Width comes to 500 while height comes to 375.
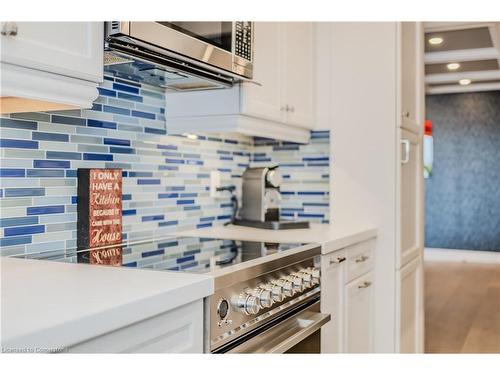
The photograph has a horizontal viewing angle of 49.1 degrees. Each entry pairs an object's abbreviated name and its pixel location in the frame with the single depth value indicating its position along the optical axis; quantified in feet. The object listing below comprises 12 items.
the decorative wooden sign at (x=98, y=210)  5.48
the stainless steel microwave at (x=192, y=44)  4.59
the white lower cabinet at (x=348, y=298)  6.55
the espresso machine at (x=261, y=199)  7.91
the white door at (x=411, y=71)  8.74
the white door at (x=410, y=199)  8.48
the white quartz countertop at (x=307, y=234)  6.49
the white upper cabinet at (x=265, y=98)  6.81
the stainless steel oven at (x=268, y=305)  4.25
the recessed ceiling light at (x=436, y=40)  17.47
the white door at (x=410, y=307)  8.34
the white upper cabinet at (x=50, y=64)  3.60
